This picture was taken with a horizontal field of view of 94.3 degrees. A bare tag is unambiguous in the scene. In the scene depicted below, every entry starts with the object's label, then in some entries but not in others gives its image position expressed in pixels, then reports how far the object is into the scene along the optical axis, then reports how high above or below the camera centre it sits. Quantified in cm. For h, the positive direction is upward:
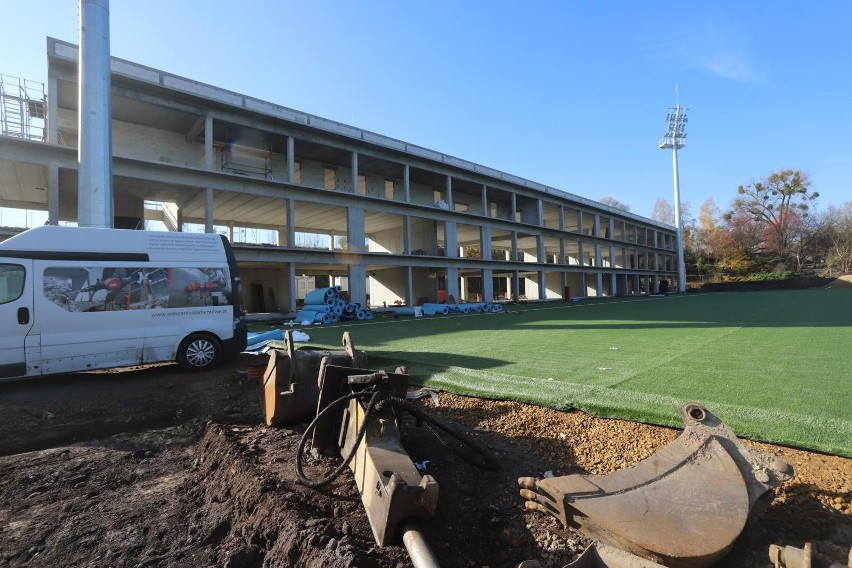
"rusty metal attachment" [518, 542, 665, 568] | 175 -123
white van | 620 +11
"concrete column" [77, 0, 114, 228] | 1230 +614
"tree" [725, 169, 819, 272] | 5788 +1071
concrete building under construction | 1728 +611
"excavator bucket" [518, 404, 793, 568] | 186 -113
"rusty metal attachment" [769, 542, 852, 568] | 149 -107
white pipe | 185 -124
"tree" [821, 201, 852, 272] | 5294 +621
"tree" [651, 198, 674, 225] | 7506 +1447
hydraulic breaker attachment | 211 -101
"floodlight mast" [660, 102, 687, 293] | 5541 +2113
